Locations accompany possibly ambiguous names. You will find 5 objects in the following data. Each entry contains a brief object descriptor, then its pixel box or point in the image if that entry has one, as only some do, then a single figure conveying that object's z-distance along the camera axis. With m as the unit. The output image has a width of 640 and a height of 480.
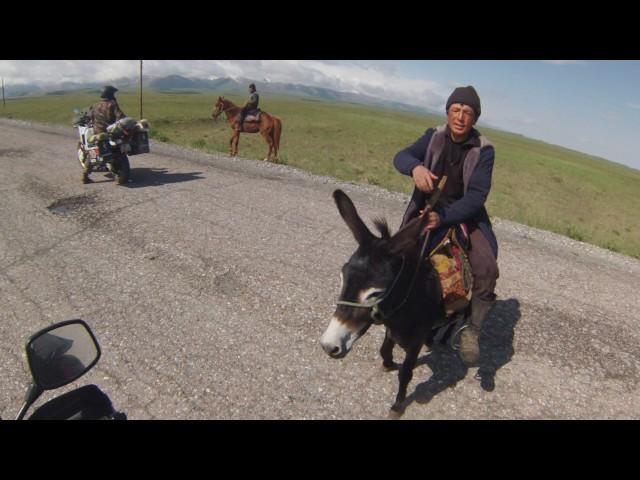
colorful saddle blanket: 3.76
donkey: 2.80
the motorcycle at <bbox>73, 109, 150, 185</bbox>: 11.19
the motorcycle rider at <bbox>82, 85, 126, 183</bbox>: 11.47
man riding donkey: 3.57
